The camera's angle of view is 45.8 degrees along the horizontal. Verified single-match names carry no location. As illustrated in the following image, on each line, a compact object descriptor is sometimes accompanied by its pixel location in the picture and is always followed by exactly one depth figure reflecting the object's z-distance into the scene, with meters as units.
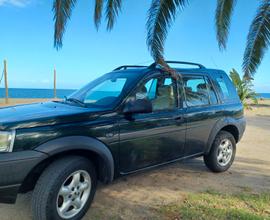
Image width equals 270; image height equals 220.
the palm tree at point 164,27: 5.25
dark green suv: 3.37
